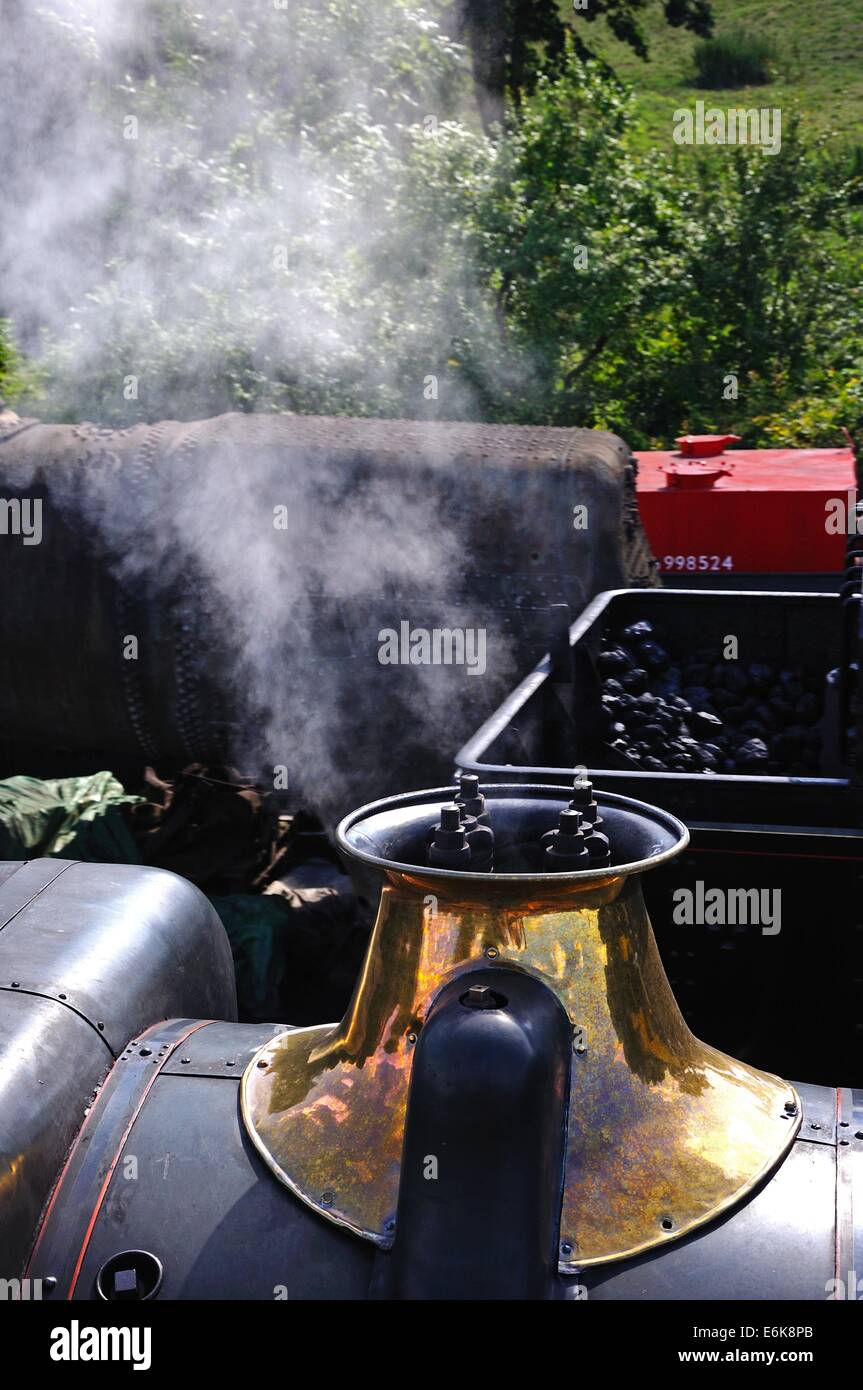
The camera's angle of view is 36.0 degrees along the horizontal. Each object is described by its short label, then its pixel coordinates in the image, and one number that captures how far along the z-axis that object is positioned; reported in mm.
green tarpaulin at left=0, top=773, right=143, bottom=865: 4535
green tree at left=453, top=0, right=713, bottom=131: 14352
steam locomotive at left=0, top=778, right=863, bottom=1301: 1532
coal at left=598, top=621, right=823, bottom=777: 4113
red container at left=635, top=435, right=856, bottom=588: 6363
